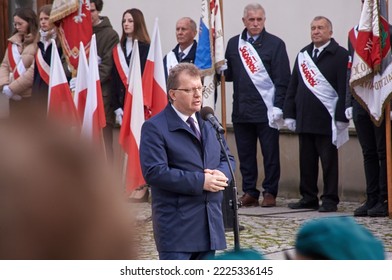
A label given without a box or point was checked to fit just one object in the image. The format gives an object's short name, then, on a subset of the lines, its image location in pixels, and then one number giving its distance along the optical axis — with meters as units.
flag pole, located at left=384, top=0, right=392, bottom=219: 14.43
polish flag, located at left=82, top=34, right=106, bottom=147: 15.80
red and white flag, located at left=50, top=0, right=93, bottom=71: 16.64
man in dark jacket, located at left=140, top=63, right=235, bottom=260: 8.16
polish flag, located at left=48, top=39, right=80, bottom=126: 15.71
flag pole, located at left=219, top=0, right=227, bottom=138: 15.78
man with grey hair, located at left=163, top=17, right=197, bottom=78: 16.35
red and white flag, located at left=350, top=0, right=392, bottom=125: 14.50
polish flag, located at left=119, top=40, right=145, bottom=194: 15.18
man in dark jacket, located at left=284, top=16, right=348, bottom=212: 15.40
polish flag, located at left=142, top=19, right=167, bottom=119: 15.68
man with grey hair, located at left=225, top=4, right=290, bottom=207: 16.13
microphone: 8.68
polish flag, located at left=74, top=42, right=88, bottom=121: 16.08
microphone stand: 8.68
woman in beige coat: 18.62
